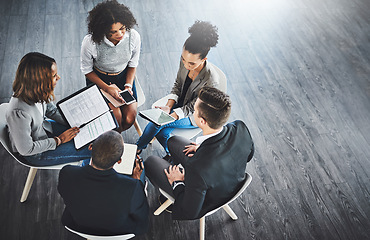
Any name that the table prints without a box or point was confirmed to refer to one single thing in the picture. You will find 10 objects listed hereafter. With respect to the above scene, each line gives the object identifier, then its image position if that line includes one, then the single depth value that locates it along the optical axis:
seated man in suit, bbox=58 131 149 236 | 1.63
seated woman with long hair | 1.85
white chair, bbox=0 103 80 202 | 1.90
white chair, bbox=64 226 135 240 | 1.59
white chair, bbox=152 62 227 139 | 2.40
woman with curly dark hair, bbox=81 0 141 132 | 2.27
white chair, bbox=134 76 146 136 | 2.69
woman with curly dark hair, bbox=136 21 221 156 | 2.16
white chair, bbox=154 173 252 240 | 1.84
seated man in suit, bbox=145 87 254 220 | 1.75
